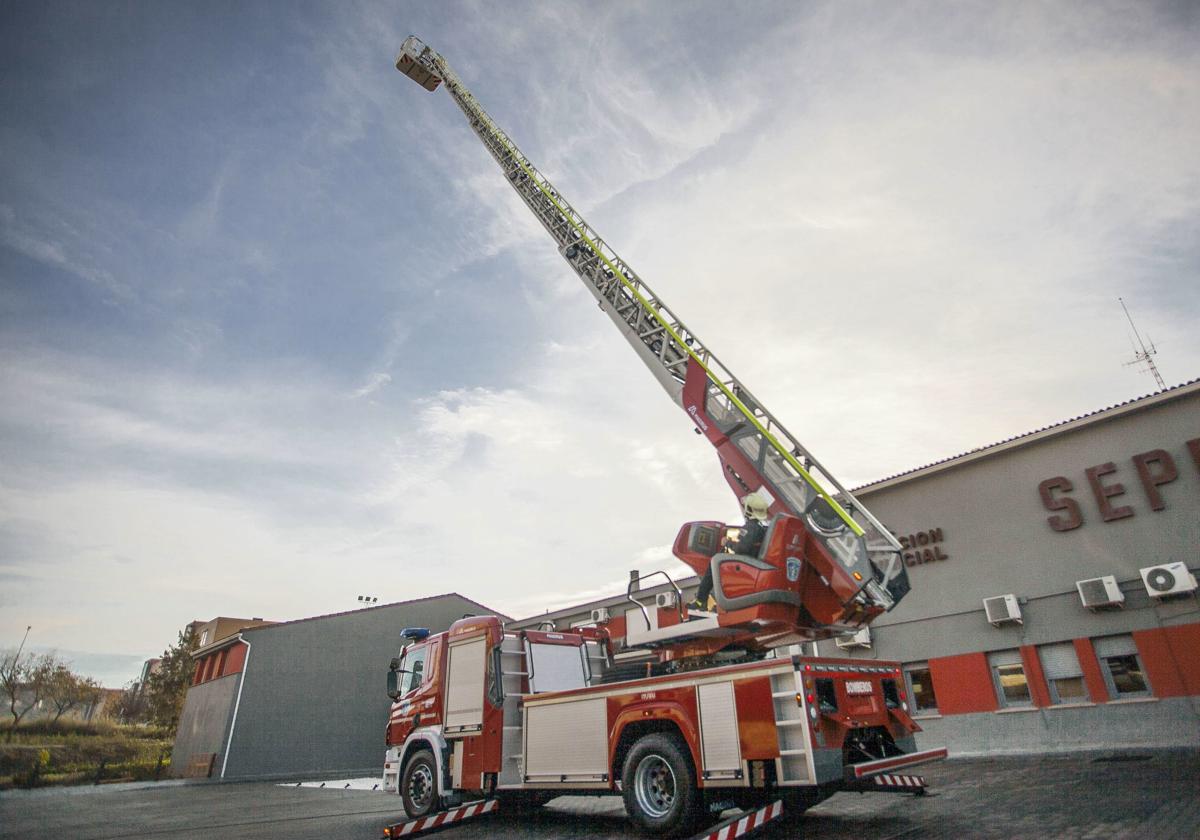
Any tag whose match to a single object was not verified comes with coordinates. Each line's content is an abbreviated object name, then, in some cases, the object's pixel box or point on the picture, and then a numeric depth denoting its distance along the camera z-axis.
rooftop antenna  18.41
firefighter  7.50
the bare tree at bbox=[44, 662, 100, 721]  45.12
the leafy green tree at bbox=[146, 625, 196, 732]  38.80
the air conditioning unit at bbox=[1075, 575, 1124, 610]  13.16
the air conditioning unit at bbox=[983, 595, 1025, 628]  14.46
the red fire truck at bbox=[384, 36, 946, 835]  6.17
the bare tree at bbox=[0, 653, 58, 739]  43.72
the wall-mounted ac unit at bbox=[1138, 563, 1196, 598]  12.34
